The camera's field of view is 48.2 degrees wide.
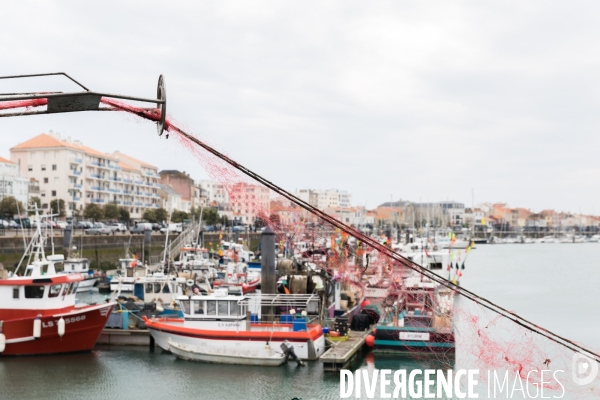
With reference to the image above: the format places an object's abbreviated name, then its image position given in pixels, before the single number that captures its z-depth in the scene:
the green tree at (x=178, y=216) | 83.44
